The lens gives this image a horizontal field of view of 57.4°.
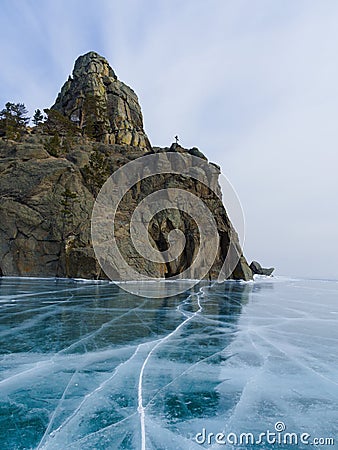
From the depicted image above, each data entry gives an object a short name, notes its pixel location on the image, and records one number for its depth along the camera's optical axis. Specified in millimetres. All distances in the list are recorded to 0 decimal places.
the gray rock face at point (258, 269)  62500
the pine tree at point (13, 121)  51625
